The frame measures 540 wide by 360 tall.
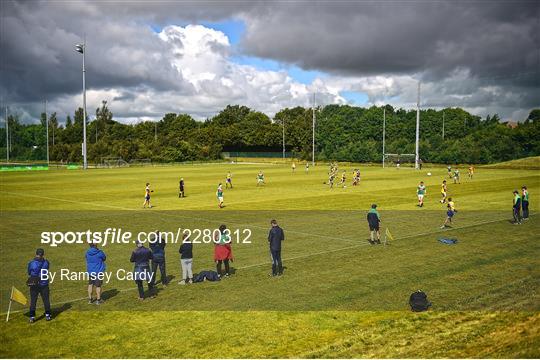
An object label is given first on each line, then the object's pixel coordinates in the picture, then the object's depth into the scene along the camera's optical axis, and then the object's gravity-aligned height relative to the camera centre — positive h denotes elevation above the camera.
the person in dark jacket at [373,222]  20.75 -2.72
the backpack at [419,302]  12.43 -3.63
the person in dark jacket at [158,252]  14.73 -2.84
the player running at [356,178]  50.62 -2.16
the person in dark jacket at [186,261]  14.82 -3.14
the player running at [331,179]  48.35 -2.24
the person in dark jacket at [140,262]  13.28 -2.86
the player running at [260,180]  50.72 -2.50
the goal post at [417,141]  82.25 +1.47
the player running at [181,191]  39.31 -2.76
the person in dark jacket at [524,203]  26.80 -2.46
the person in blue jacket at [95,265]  12.93 -2.86
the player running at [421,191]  32.94 -2.25
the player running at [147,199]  32.80 -2.85
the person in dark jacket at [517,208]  25.61 -2.63
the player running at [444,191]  34.44 -2.35
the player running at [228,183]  48.17 -2.68
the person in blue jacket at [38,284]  12.00 -3.10
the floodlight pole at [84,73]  83.31 +13.90
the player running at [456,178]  51.78 -2.21
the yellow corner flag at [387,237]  20.16 -3.41
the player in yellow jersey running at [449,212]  24.64 -2.74
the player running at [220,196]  32.75 -2.61
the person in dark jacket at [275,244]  15.74 -2.76
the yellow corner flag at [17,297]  12.05 -3.44
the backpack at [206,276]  15.45 -3.74
